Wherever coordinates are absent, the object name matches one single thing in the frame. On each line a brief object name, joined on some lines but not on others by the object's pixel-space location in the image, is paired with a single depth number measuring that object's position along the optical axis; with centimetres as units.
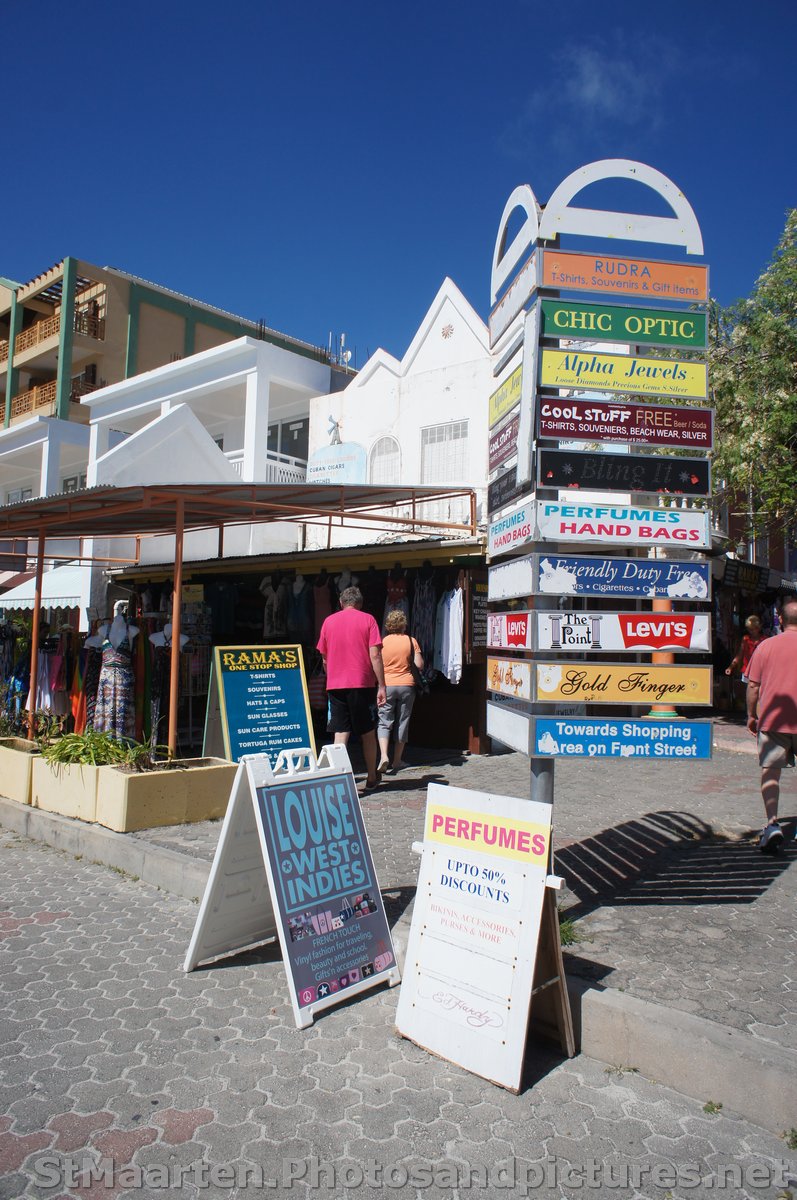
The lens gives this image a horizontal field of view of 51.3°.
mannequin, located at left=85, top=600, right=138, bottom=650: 868
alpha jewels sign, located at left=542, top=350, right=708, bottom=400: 467
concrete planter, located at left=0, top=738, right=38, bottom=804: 768
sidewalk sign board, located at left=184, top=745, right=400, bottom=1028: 398
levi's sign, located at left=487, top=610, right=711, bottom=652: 457
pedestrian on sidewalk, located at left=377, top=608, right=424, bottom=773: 899
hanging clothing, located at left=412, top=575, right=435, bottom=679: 1039
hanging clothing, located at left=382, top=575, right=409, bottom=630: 1059
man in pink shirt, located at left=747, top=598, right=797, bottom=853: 606
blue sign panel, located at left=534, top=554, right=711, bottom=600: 456
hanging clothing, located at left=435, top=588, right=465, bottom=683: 1002
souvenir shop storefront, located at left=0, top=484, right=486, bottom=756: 872
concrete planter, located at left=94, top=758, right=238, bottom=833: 658
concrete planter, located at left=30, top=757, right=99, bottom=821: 693
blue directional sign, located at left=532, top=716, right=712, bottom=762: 448
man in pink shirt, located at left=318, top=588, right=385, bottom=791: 765
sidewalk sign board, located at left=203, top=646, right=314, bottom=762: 733
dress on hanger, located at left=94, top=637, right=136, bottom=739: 852
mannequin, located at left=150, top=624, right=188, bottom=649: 958
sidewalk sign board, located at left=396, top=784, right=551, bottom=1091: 337
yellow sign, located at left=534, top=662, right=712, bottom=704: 454
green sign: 468
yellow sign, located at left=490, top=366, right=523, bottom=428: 492
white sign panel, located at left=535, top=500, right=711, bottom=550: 458
